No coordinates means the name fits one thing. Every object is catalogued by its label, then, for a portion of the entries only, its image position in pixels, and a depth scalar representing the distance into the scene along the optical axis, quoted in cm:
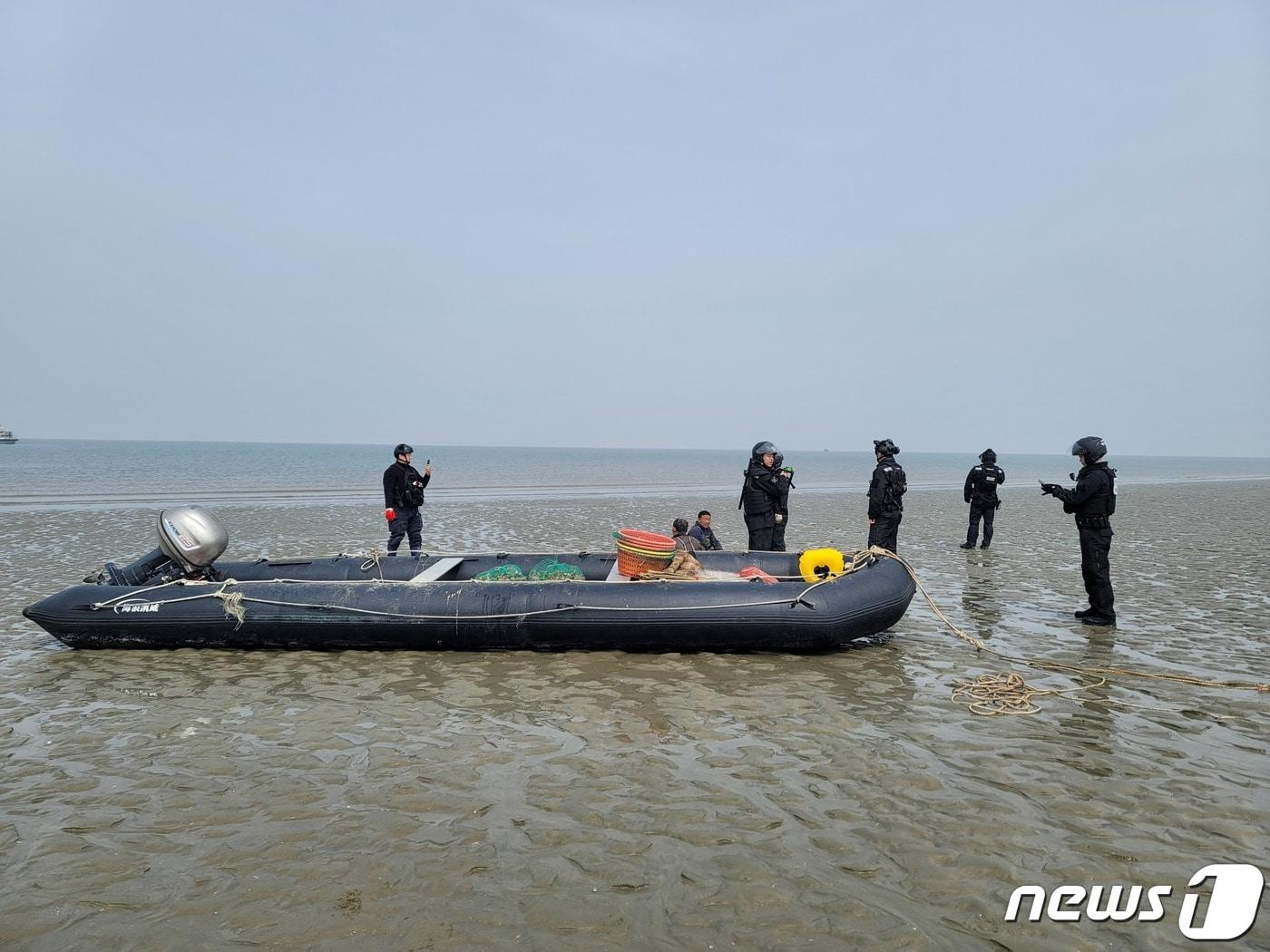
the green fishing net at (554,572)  868
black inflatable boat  727
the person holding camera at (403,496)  1116
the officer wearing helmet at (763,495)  1027
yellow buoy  812
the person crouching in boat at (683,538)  924
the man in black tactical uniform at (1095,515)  818
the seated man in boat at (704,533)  1023
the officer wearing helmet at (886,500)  1075
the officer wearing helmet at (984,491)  1430
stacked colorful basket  813
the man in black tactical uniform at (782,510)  1043
